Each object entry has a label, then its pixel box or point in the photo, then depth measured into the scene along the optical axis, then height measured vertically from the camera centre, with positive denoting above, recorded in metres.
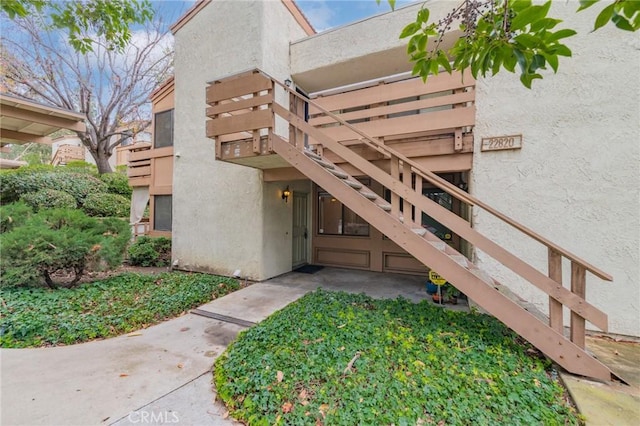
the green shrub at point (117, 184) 12.76 +1.48
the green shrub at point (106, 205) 11.05 +0.37
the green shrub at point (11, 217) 5.70 -0.08
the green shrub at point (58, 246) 4.71 -0.60
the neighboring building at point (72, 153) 20.36 +4.74
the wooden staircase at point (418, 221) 2.88 -0.05
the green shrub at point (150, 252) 7.91 -1.11
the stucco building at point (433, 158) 3.74 +1.08
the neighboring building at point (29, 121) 4.55 +1.72
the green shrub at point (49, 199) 9.31 +0.51
